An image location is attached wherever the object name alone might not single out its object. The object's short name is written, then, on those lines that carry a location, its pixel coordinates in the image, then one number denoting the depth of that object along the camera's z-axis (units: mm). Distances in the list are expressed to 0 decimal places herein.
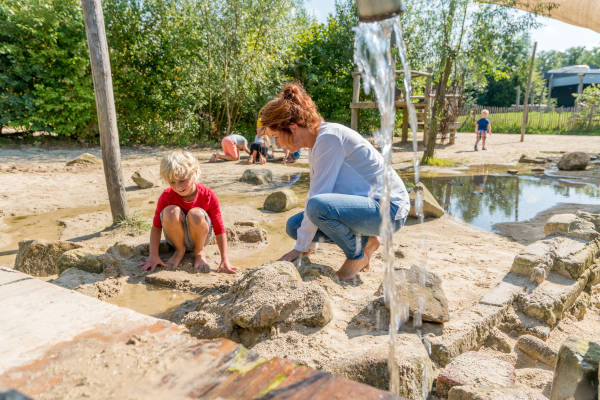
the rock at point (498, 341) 2402
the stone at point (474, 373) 1791
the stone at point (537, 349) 2197
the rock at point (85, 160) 8336
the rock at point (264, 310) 2201
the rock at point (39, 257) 3285
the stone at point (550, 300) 2686
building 37312
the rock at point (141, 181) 6875
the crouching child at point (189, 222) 3211
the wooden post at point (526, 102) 14562
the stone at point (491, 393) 1587
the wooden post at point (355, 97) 11533
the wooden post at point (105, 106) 4145
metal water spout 1616
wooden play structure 11484
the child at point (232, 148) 10289
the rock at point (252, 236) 4156
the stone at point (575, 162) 9367
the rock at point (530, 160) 10414
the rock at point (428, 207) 5016
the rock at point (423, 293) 2357
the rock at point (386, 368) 1744
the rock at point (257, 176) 7238
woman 2844
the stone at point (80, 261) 3176
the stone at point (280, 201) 5480
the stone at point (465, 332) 2135
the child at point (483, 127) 12883
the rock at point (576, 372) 1627
